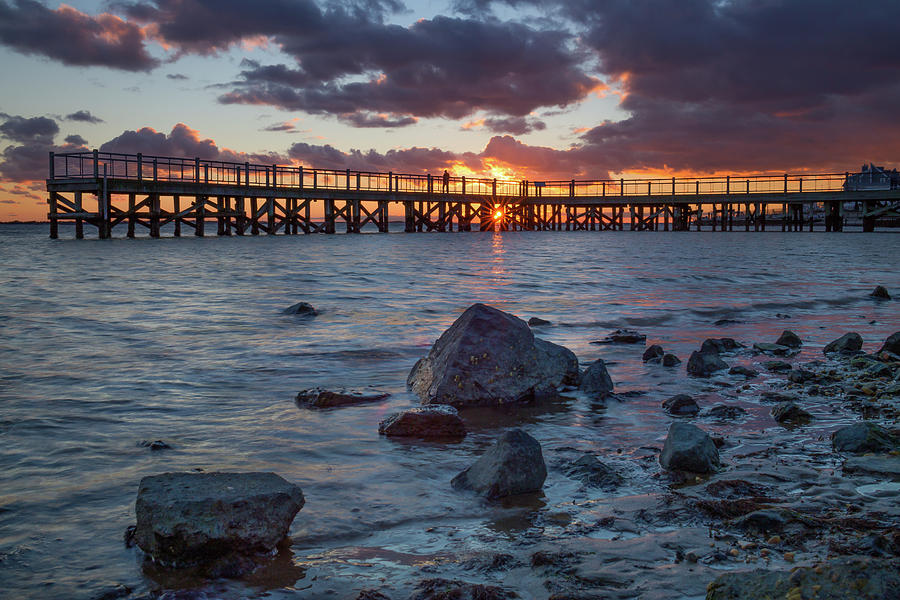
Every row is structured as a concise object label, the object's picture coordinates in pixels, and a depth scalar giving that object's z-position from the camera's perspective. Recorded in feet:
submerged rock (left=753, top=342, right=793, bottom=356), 24.35
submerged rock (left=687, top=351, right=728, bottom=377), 20.97
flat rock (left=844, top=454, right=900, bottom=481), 11.72
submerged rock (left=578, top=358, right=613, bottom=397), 18.63
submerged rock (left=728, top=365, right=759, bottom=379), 20.40
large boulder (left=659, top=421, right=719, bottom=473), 12.14
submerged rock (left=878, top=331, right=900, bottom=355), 23.03
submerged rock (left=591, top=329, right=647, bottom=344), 27.14
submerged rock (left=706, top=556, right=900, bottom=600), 5.83
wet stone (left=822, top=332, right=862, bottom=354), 23.98
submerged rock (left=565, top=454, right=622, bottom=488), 11.84
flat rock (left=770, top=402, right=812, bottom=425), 15.61
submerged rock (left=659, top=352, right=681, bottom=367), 22.44
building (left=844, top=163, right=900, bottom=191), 157.07
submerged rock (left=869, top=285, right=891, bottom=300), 41.91
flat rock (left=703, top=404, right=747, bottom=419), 16.08
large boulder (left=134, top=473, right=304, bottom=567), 8.89
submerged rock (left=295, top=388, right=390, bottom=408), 17.48
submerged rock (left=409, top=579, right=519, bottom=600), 7.92
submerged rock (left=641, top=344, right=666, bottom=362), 23.36
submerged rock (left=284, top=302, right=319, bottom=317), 35.24
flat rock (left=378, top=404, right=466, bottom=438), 14.89
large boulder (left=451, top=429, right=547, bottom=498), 11.29
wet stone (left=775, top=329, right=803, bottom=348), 25.98
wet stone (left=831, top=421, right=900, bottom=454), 12.94
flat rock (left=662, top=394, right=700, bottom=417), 16.58
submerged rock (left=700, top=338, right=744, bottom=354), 23.97
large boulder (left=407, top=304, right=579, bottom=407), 17.67
